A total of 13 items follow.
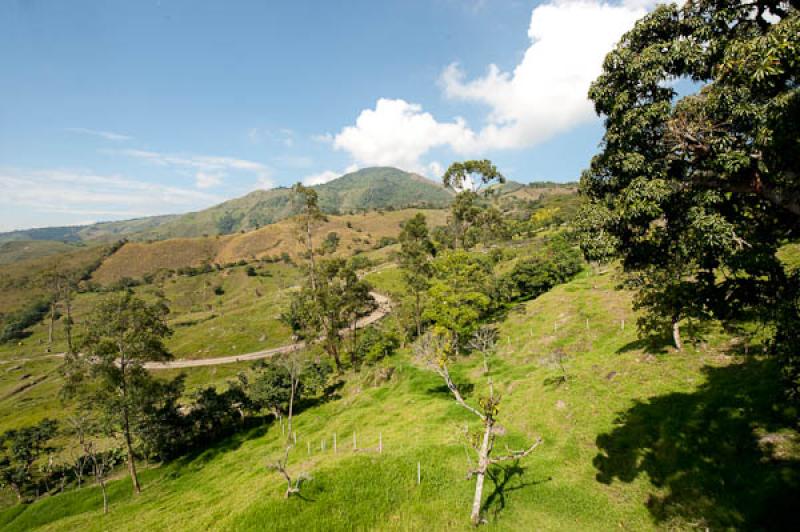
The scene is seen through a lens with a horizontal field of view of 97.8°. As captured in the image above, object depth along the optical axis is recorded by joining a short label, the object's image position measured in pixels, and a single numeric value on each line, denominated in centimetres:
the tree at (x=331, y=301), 5669
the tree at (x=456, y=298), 4422
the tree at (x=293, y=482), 2130
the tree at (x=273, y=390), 5025
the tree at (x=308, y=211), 6193
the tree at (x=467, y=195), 5944
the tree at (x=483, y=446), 1589
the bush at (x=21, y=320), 15732
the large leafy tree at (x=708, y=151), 919
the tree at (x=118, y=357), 3725
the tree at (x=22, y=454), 4634
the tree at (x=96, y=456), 4358
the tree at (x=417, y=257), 6203
